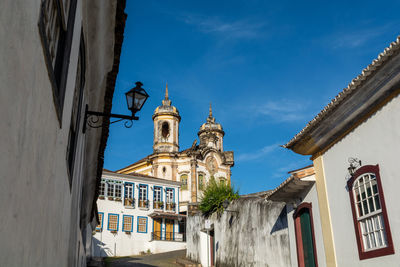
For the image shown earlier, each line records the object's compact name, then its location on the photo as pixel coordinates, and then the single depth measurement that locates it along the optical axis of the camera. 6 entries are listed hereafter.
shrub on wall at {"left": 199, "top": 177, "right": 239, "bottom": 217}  21.73
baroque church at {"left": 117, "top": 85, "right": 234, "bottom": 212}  40.84
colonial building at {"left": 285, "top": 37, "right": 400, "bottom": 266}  8.08
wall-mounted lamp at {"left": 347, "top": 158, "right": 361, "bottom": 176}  9.31
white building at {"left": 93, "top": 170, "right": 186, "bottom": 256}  32.16
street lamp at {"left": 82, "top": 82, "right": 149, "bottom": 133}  7.36
